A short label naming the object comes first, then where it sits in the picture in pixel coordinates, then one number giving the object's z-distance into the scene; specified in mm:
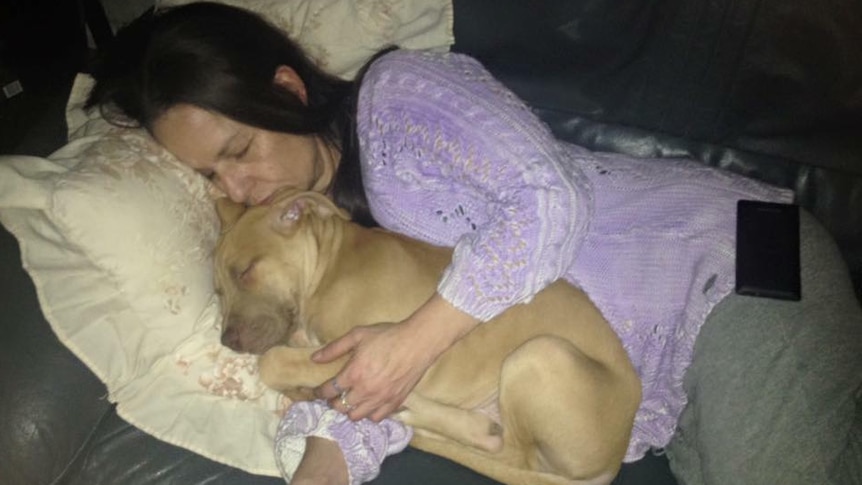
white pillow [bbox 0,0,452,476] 1660
